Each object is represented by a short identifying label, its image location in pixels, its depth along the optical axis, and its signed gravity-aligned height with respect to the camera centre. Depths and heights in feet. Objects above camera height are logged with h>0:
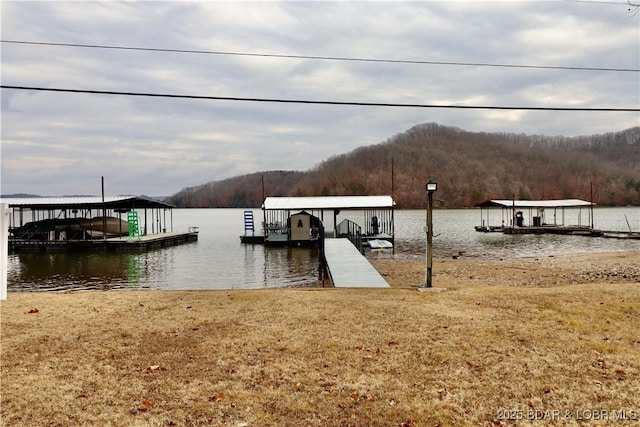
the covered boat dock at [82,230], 121.39 -4.41
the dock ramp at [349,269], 44.50 -7.75
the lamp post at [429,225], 37.99 -1.76
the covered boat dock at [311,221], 124.67 -3.55
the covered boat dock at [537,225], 161.54 -8.47
